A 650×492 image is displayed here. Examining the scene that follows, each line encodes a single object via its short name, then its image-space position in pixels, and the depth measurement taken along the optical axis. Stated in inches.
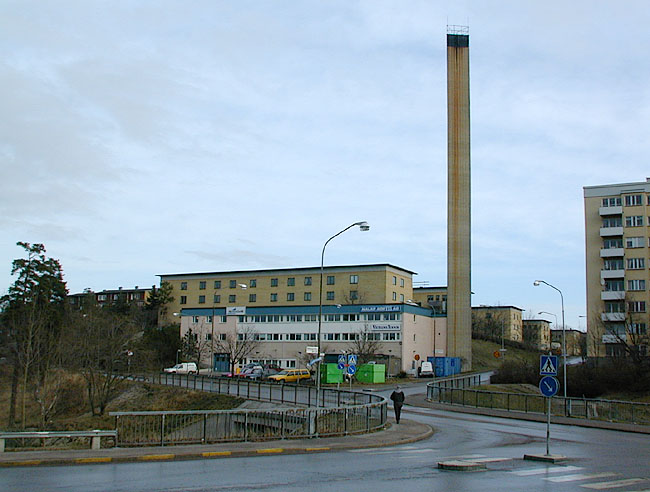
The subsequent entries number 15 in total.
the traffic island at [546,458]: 701.3
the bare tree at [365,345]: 3159.5
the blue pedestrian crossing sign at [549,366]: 778.2
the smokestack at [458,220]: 3528.5
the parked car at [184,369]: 3236.7
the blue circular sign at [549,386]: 757.9
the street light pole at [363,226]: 1165.1
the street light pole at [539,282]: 2033.7
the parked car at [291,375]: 2584.4
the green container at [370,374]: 2615.7
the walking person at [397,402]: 1151.6
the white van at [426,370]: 3122.5
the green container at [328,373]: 2434.8
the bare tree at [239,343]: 3508.9
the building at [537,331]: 6348.4
